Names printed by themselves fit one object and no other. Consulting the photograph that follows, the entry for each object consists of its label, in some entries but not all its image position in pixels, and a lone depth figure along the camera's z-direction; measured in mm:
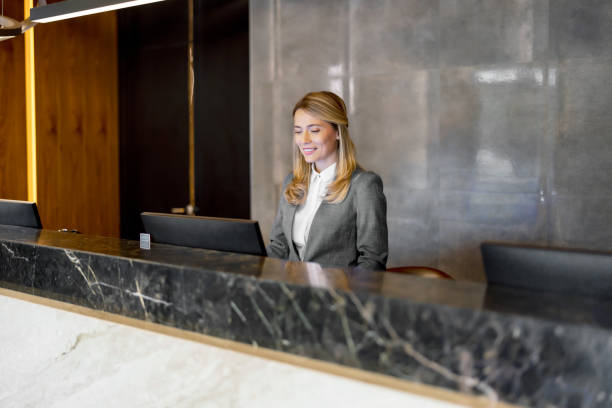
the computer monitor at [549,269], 1090
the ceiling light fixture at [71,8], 2568
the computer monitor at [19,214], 2400
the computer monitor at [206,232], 1633
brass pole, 4441
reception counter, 885
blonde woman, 2281
